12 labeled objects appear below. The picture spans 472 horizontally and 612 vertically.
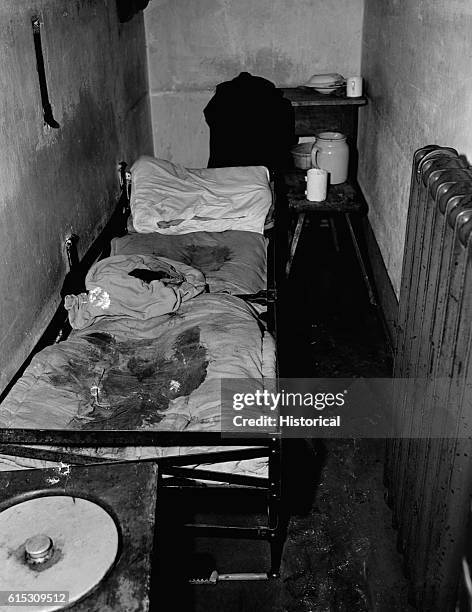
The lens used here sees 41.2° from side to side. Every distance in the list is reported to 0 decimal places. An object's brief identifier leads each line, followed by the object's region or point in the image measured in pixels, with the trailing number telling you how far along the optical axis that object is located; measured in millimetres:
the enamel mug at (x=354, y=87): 4152
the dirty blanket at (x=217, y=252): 2883
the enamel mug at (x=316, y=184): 3764
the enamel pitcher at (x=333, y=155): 3986
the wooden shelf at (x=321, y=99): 4152
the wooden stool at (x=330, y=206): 3766
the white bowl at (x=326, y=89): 4297
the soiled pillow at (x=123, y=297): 2533
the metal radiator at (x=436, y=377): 1443
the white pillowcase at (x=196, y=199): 3352
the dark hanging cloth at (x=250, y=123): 4137
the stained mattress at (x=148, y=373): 2020
